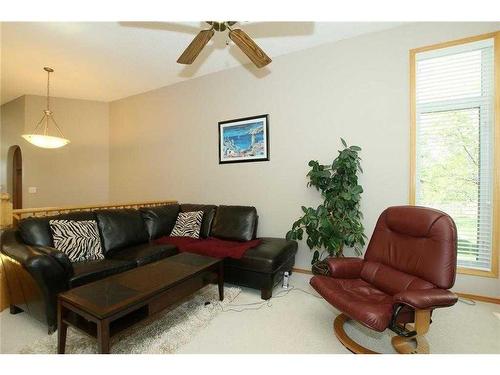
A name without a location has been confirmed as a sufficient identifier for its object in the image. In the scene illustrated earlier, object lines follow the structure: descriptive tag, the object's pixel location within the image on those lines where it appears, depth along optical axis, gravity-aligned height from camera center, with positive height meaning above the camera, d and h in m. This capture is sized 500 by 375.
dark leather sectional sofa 1.83 -0.72
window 2.31 +0.44
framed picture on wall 3.39 +0.66
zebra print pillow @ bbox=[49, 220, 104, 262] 2.31 -0.57
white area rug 1.63 -1.16
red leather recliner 1.46 -0.71
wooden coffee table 1.36 -0.75
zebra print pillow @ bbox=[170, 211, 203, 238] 3.30 -0.60
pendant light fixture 3.05 +0.96
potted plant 2.49 -0.31
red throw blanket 2.65 -0.76
